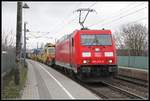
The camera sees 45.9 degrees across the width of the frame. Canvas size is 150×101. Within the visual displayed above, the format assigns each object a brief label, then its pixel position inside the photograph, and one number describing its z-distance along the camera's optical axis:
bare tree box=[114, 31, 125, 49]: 30.99
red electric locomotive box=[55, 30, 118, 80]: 9.63
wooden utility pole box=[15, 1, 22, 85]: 8.79
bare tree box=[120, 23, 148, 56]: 27.11
